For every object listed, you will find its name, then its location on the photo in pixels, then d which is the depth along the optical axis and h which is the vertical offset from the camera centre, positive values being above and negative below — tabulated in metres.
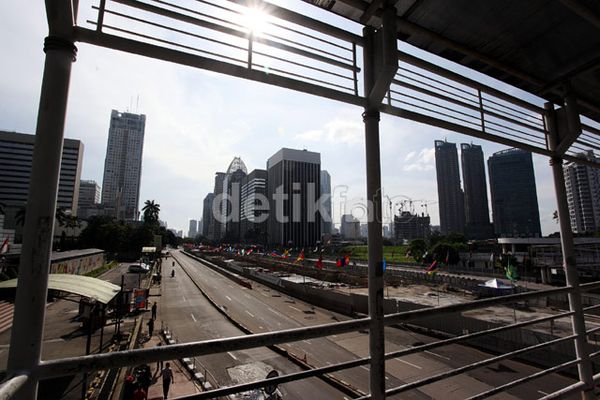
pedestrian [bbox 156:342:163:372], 13.85 -5.83
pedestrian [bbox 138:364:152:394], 10.39 -4.82
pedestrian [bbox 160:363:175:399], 10.66 -4.94
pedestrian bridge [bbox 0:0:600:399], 1.48 +1.29
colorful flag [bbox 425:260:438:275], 27.14 -2.71
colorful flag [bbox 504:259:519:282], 21.87 -2.34
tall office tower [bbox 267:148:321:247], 126.31 +18.13
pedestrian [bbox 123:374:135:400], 9.70 -4.75
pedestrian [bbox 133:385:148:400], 9.06 -4.58
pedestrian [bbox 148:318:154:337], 18.38 -5.27
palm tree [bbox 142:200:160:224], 87.81 +8.40
